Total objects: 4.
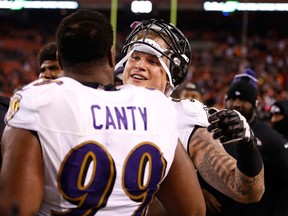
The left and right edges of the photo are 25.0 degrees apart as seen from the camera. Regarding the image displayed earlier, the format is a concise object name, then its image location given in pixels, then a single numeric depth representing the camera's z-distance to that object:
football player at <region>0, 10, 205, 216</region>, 1.89
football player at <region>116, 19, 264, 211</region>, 2.26
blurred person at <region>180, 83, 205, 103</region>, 6.28
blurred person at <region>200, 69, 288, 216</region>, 4.31
